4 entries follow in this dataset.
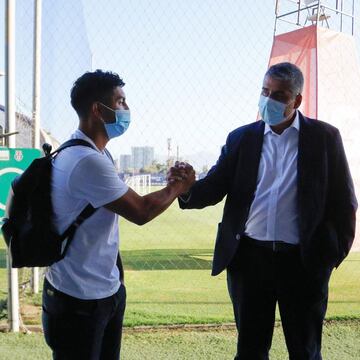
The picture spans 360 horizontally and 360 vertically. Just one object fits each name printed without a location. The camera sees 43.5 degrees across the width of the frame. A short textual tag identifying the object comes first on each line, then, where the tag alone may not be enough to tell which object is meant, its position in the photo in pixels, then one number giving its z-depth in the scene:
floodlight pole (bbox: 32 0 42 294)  3.65
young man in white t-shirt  1.44
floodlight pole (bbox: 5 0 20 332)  3.07
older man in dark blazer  2.00
